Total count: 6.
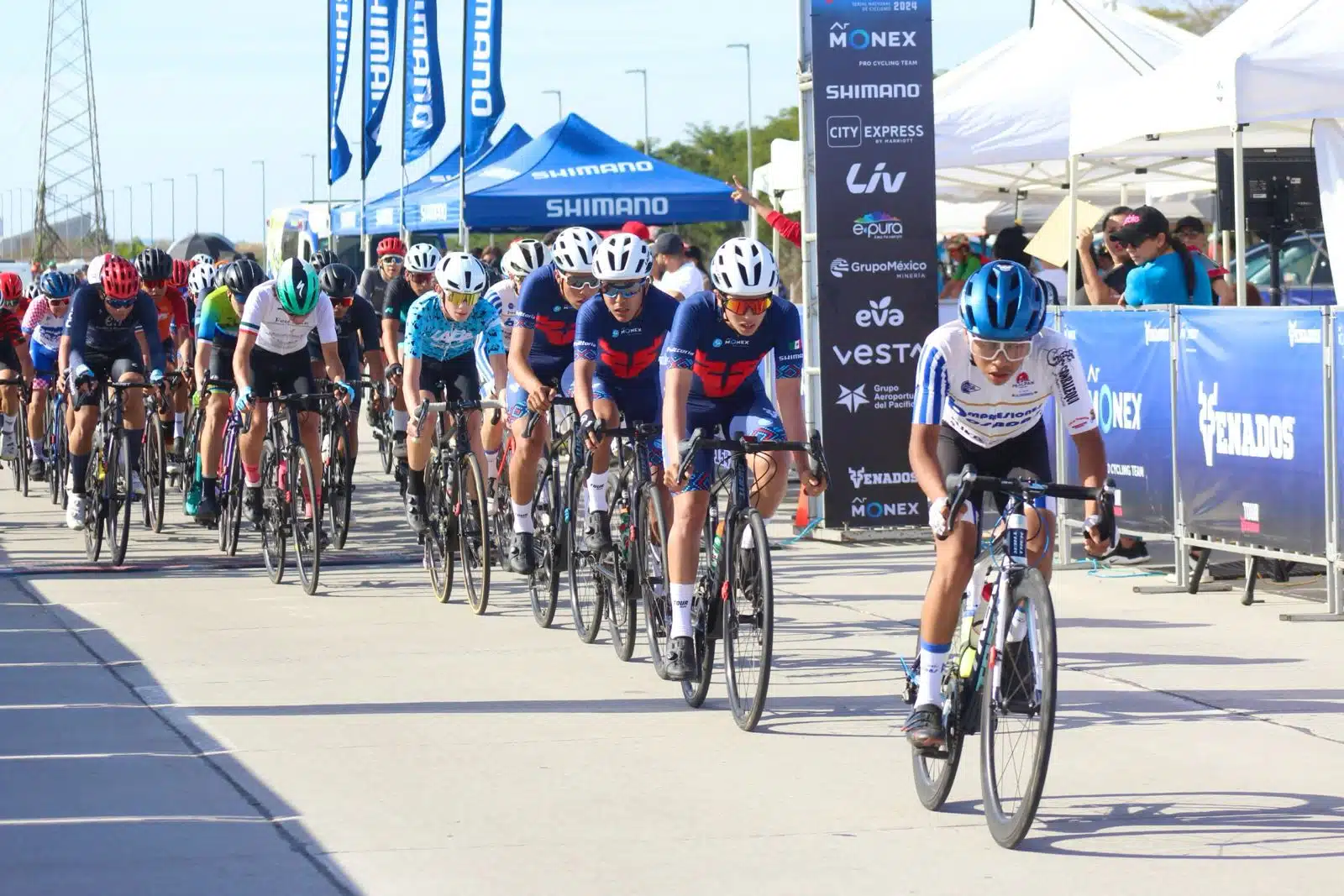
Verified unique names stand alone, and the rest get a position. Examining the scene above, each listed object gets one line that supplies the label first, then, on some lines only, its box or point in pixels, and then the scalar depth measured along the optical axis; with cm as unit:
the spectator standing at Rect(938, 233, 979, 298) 2253
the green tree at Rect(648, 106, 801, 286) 8094
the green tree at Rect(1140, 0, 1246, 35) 7064
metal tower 8262
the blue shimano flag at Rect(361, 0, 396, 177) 2802
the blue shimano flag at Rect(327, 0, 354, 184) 2992
